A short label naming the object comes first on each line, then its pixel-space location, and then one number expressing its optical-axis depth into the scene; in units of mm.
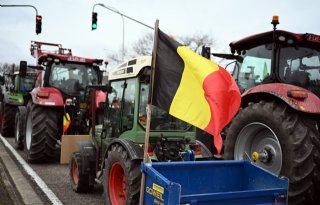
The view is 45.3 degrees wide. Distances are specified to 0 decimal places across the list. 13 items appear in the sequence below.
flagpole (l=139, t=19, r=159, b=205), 3916
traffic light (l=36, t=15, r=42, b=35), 16609
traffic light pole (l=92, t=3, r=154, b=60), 17541
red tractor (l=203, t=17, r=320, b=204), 4508
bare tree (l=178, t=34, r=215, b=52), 40812
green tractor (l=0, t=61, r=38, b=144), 12656
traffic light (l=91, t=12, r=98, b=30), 16953
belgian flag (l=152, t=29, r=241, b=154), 3854
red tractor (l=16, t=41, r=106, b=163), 8297
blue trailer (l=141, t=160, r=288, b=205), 3475
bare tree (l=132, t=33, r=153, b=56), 39903
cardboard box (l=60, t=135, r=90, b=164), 7730
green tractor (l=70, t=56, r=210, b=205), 4586
